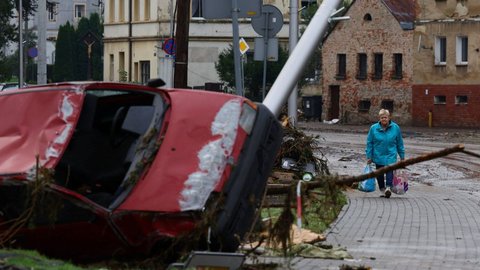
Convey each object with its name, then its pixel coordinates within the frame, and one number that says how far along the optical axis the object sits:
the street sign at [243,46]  34.31
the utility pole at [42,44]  41.47
